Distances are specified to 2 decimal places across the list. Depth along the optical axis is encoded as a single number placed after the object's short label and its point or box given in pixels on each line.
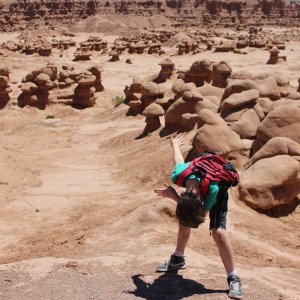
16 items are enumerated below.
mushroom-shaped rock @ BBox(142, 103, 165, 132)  15.74
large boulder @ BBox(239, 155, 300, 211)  9.44
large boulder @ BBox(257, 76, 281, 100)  14.29
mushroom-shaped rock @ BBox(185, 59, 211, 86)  21.05
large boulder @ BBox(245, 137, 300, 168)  10.21
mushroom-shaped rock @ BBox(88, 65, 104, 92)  25.15
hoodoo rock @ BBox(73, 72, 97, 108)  23.17
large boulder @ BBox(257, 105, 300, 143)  11.05
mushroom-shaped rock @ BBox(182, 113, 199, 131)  14.02
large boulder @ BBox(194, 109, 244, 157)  10.97
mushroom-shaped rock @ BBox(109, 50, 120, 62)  41.16
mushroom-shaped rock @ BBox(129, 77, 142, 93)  21.27
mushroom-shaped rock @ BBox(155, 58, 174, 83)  26.75
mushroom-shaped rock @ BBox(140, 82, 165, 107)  18.58
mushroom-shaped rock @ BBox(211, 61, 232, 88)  20.27
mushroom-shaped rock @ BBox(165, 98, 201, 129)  14.95
